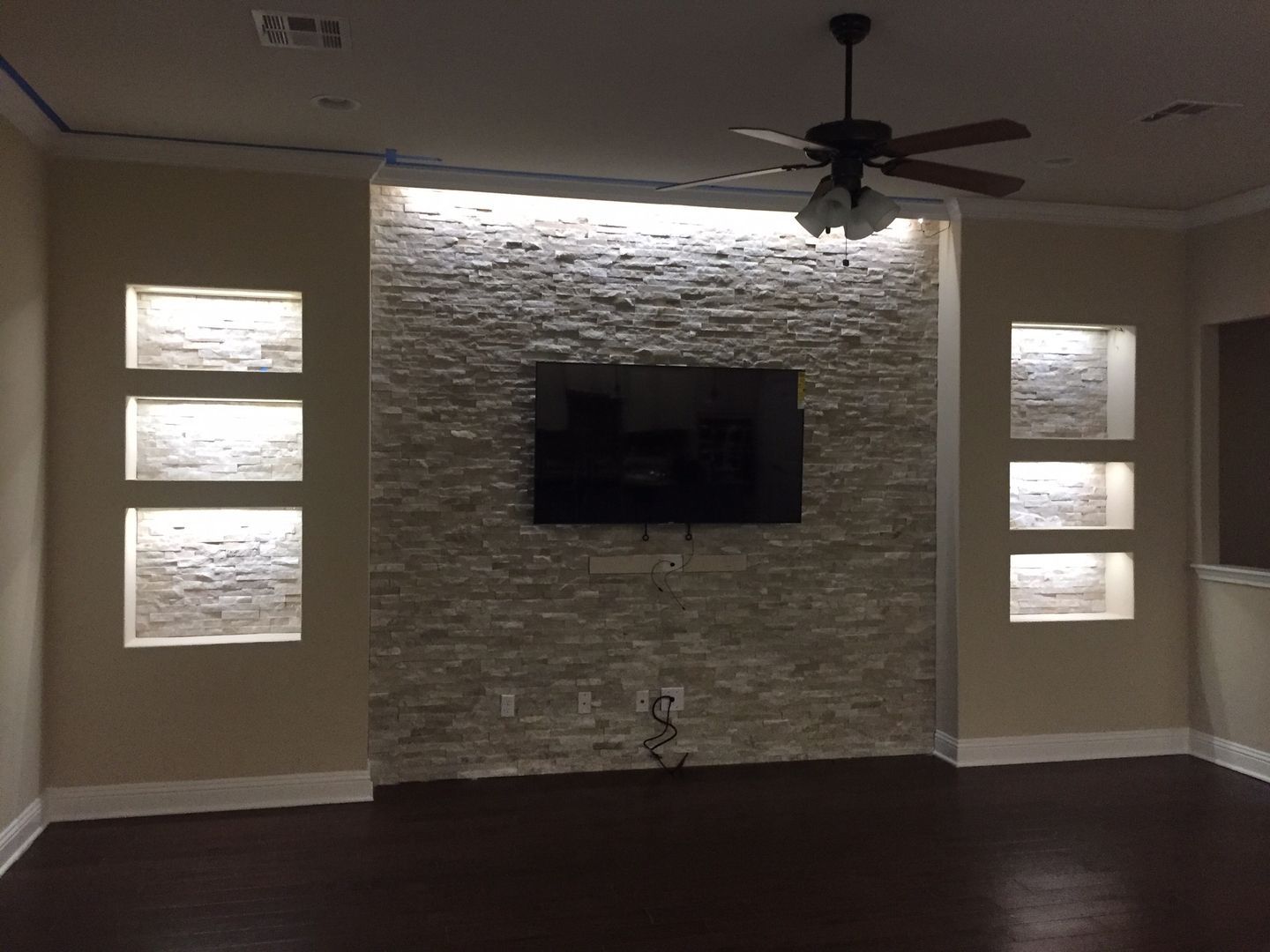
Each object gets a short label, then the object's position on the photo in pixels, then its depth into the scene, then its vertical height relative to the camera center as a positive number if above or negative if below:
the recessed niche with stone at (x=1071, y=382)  5.40 +0.60
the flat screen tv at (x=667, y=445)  4.77 +0.21
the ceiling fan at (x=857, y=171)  2.82 +0.96
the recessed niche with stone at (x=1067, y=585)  5.43 -0.54
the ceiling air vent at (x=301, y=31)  3.01 +1.43
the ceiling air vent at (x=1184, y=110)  3.66 +1.45
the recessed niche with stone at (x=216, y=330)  4.47 +0.71
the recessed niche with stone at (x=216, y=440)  4.47 +0.20
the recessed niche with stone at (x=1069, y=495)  5.42 -0.03
